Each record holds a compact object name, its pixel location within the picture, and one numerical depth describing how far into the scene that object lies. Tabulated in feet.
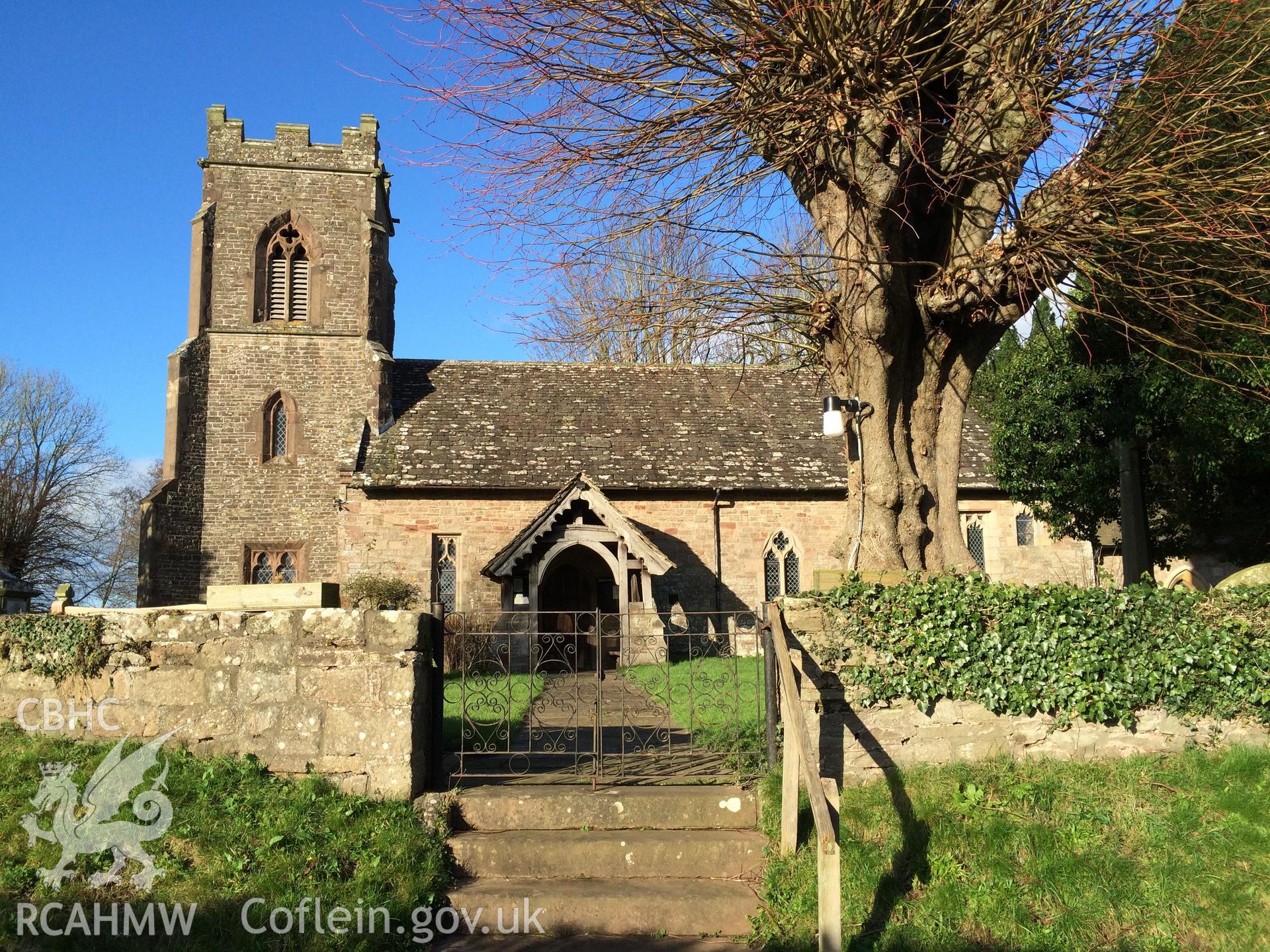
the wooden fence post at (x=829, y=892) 16.33
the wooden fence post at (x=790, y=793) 20.33
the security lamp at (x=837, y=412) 26.23
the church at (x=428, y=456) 68.64
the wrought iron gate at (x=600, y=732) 24.14
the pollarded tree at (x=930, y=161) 22.88
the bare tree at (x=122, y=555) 153.48
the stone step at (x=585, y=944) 18.13
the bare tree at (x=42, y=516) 119.24
